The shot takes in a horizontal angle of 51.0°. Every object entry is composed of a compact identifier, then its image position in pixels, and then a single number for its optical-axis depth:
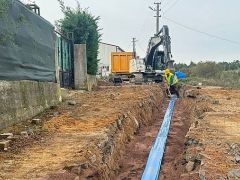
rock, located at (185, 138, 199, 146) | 5.44
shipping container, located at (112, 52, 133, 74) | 21.52
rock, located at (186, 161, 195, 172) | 4.45
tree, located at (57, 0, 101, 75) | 13.70
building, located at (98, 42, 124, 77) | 38.68
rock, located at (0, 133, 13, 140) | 4.88
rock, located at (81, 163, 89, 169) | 3.99
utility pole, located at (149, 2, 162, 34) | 30.05
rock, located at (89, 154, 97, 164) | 4.31
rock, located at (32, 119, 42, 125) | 6.11
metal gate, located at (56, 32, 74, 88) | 10.78
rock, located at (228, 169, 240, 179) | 3.70
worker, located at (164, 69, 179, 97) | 13.45
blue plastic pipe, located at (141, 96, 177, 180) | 4.96
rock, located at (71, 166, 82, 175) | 3.79
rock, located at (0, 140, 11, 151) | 4.46
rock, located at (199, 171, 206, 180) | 3.81
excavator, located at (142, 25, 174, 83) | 16.89
